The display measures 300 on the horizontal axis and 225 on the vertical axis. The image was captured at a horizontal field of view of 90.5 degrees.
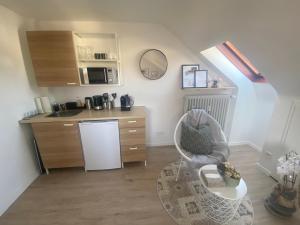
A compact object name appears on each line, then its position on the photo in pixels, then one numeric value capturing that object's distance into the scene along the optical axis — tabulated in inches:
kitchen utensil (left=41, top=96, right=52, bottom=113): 87.8
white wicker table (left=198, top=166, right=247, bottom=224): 53.6
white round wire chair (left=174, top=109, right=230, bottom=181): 71.3
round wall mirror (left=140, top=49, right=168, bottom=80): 97.2
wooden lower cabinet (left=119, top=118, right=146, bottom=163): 83.7
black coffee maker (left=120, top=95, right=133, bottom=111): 94.7
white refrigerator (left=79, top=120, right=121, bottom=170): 80.7
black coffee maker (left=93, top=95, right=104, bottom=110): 95.9
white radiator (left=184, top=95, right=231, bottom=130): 105.1
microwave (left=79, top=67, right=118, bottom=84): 88.4
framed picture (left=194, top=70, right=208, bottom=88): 104.0
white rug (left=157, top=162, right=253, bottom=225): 60.3
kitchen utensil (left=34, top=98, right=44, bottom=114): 85.8
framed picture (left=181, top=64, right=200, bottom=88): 102.4
